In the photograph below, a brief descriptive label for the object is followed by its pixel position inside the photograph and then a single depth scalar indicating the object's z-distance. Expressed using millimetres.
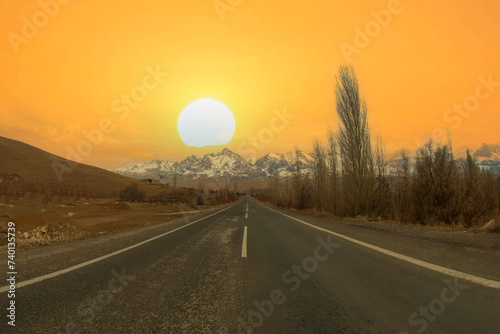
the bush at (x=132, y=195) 47403
